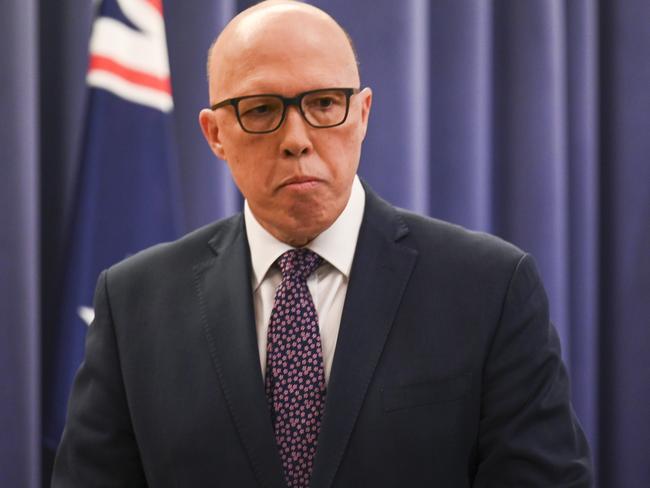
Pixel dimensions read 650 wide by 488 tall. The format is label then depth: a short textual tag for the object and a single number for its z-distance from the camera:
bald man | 1.85
